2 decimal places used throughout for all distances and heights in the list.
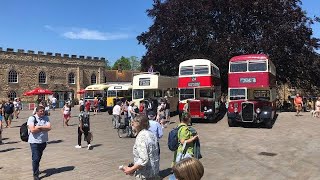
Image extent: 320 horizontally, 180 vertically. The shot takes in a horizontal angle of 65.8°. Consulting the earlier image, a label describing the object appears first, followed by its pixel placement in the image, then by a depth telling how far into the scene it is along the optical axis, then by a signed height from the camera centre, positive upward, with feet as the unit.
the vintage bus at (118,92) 79.74 +0.56
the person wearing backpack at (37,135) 19.36 -3.23
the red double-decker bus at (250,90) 45.67 +0.55
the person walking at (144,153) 11.01 -2.71
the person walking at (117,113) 42.98 -3.37
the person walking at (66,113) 49.59 -3.81
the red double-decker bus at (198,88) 52.66 +1.11
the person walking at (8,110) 46.08 -2.91
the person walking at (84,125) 29.04 -3.67
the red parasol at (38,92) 83.32 +0.75
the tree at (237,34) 70.16 +17.51
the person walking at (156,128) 17.88 -2.51
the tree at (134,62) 272.47 +34.86
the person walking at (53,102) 89.34 -2.86
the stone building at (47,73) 110.30 +10.59
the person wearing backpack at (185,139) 14.88 -2.77
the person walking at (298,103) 57.69 -2.47
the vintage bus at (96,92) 88.38 +0.69
